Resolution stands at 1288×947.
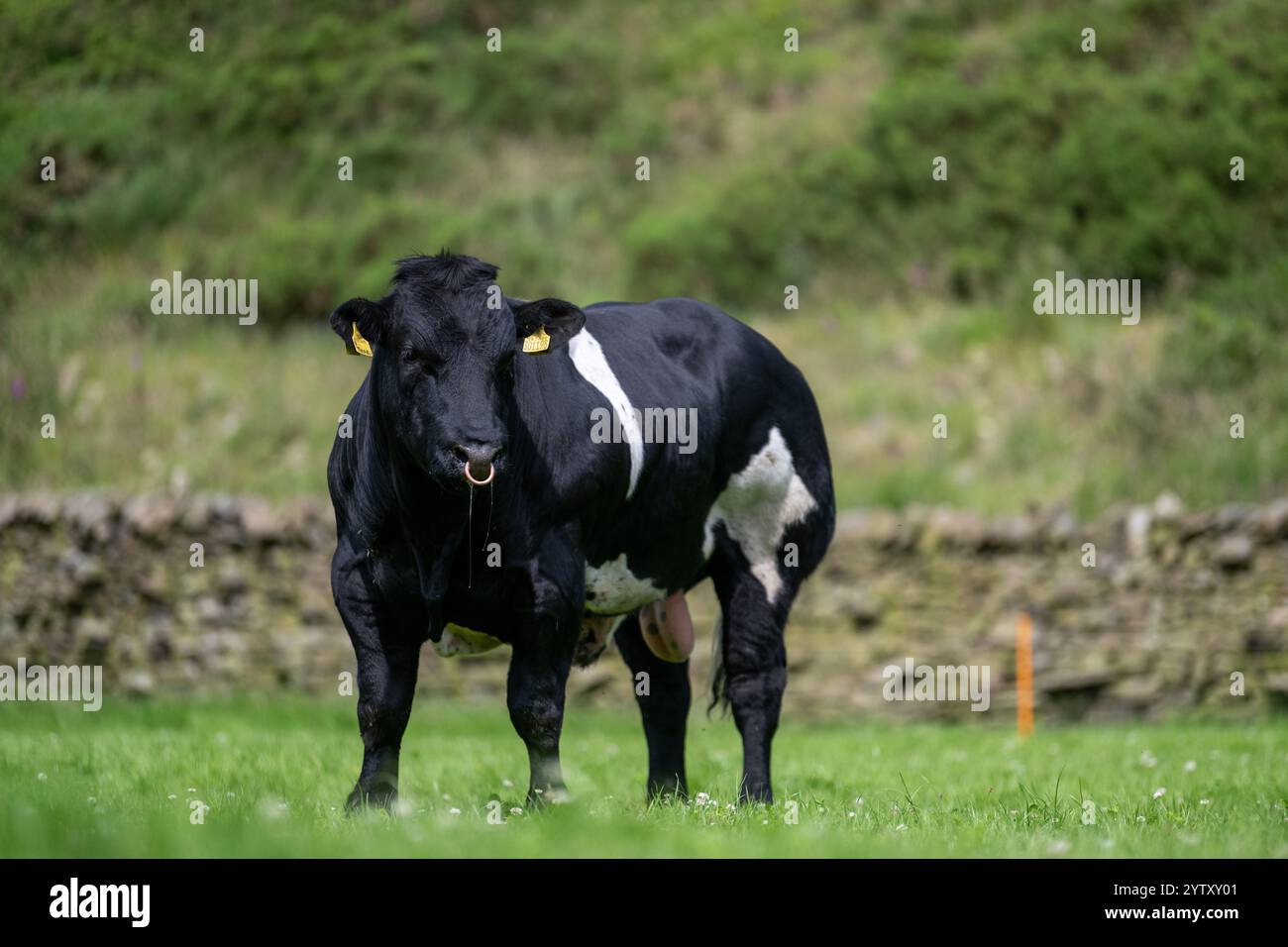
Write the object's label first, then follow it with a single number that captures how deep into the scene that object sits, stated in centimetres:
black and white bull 1263
